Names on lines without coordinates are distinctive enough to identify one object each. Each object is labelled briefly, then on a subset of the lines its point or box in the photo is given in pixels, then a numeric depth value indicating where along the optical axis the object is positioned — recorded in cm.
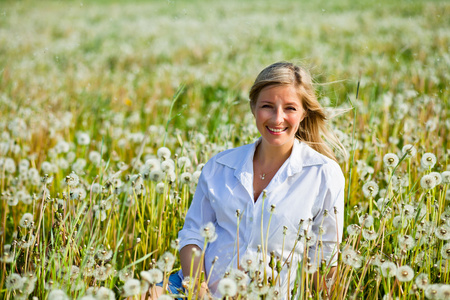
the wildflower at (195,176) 259
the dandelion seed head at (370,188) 222
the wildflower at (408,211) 215
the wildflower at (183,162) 269
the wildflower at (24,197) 291
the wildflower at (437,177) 221
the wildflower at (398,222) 222
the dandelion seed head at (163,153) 248
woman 208
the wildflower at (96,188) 241
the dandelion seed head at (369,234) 196
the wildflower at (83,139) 381
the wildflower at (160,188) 248
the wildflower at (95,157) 364
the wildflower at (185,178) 244
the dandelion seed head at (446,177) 220
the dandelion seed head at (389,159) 230
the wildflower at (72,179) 205
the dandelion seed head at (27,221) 215
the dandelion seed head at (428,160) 228
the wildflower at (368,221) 201
